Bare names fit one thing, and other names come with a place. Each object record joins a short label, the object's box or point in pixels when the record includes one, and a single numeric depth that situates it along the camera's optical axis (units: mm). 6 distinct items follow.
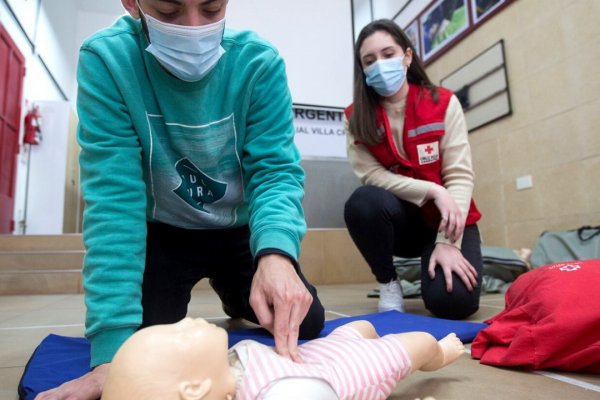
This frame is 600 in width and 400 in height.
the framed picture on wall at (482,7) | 3218
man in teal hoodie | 712
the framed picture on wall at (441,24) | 3557
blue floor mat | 773
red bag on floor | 758
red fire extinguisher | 4398
